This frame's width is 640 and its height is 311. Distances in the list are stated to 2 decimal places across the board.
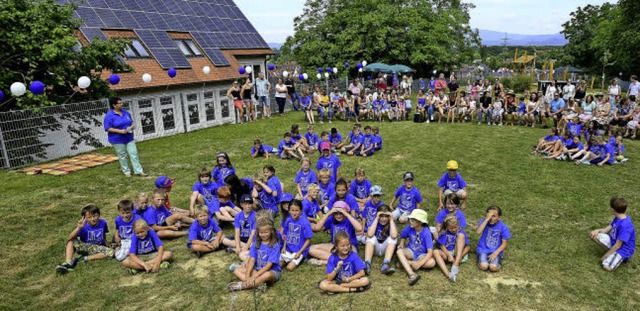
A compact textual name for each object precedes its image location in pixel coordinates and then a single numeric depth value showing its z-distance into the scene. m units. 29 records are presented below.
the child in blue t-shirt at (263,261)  5.52
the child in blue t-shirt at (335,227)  6.23
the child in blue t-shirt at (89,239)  6.38
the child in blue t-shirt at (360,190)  7.96
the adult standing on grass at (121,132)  10.09
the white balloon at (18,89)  10.87
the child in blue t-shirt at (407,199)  7.55
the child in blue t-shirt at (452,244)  5.99
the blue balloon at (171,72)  16.92
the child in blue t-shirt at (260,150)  12.71
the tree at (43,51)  11.91
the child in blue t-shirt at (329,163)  9.57
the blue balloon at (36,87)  11.20
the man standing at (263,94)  19.61
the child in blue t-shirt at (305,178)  8.59
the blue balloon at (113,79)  13.21
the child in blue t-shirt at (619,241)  5.93
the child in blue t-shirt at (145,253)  6.06
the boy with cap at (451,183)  8.20
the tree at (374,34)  31.08
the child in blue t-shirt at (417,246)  5.91
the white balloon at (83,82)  12.02
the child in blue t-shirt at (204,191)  7.88
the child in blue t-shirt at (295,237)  6.09
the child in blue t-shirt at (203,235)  6.57
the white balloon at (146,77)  15.50
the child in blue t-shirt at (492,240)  5.99
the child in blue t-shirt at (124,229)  6.40
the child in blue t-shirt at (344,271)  5.35
